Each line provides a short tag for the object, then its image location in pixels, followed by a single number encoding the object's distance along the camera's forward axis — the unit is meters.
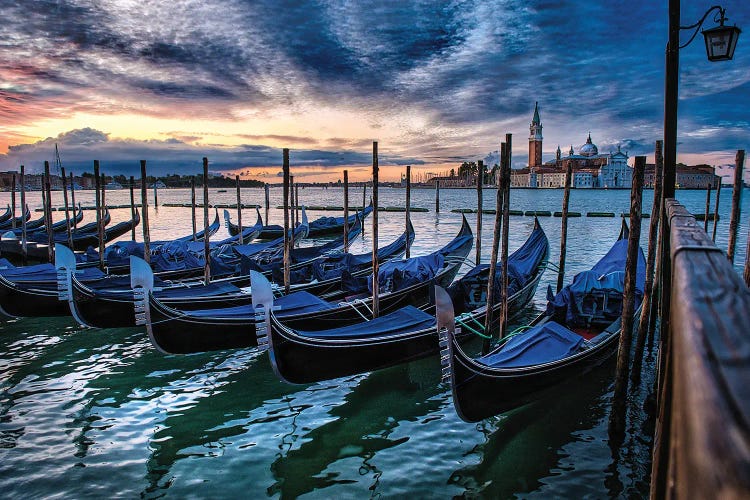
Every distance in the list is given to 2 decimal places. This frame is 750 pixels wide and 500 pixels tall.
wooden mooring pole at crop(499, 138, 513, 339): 6.96
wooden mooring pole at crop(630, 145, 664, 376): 5.57
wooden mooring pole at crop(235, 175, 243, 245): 19.11
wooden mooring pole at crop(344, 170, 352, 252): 14.58
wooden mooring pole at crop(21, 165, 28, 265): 14.83
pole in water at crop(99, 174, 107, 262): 12.65
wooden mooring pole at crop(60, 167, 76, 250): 15.65
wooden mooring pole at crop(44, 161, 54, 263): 14.56
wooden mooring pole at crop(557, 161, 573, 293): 10.02
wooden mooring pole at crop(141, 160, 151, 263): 10.46
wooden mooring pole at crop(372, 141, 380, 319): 7.91
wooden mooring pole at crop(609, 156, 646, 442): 4.92
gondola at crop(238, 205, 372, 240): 23.60
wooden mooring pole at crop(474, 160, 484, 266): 11.44
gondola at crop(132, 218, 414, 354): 6.83
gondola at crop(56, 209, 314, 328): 7.70
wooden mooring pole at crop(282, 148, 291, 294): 8.76
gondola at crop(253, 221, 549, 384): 5.92
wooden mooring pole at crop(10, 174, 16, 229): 18.09
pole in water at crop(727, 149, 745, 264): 7.56
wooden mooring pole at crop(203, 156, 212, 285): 9.92
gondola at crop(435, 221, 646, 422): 4.84
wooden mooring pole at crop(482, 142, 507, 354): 6.75
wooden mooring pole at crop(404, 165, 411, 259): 13.32
